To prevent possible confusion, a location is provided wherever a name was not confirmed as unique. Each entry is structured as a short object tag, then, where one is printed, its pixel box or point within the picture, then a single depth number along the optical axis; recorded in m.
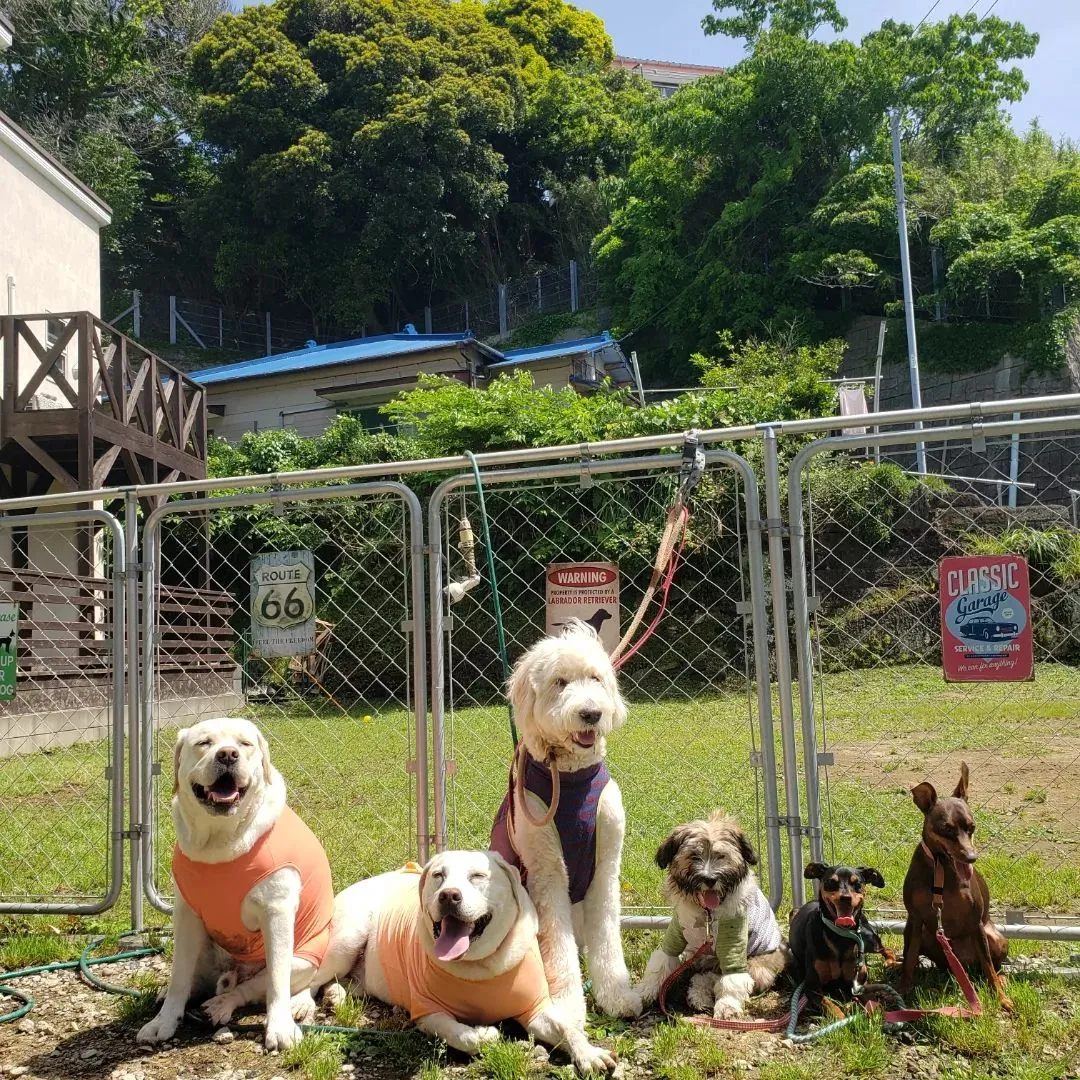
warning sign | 3.78
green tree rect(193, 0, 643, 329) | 32.84
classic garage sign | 3.43
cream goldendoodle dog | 3.14
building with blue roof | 21.44
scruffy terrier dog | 3.12
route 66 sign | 4.20
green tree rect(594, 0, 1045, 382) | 25.89
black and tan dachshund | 3.02
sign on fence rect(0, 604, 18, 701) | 4.59
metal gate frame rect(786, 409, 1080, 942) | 3.50
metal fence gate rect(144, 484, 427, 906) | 4.31
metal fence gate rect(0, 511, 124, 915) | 4.36
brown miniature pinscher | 3.04
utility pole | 18.67
